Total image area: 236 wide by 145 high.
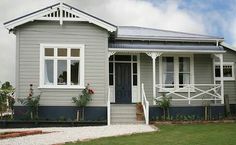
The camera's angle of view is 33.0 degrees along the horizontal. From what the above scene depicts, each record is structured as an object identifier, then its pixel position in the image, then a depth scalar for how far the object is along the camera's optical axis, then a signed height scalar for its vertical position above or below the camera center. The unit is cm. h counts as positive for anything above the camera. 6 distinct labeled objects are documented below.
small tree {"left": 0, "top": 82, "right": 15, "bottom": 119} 2083 -80
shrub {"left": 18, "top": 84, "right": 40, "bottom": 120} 1903 -106
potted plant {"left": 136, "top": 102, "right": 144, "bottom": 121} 1961 -151
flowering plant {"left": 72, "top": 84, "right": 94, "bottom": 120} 1939 -84
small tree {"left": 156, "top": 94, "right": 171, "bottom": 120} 1983 -110
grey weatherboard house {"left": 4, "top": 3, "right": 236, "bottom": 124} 1956 +109
